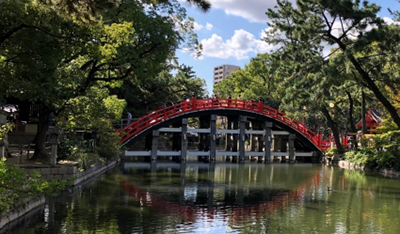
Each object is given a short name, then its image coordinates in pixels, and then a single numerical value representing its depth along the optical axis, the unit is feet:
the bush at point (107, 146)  68.08
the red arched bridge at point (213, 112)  85.66
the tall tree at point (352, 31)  62.39
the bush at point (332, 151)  98.92
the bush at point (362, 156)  81.00
